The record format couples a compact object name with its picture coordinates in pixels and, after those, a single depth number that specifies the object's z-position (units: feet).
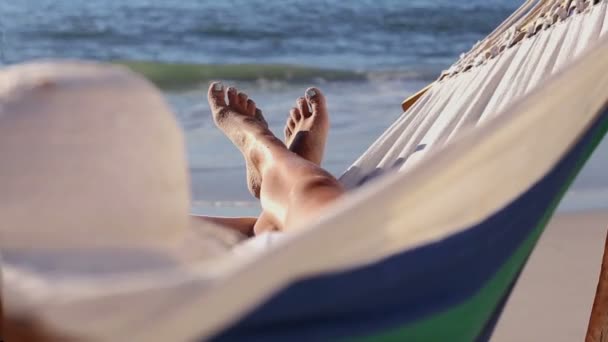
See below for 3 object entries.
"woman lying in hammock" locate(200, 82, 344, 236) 7.22
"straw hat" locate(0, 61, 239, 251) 4.51
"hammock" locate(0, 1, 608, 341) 4.11
